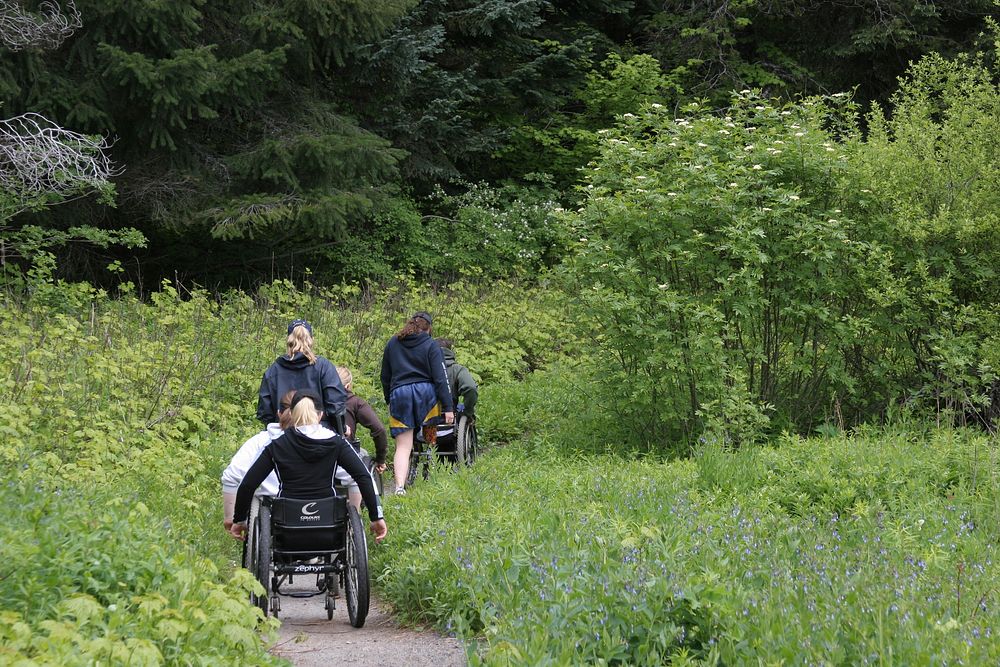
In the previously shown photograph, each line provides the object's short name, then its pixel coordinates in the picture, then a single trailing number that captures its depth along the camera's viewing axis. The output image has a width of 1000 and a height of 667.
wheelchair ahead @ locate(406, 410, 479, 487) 19.42
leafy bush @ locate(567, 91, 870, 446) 19.50
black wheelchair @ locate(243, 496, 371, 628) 11.65
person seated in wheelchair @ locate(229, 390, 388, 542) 11.75
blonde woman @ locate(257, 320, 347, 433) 14.32
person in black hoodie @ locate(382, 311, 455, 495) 18.61
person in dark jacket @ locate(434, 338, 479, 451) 20.33
